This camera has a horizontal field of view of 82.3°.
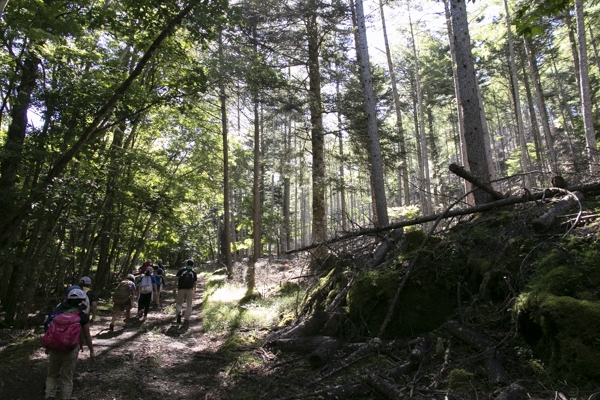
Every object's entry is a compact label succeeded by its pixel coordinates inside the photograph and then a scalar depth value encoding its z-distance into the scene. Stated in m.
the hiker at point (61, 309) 5.12
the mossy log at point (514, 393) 3.10
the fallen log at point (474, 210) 5.63
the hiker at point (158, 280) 14.02
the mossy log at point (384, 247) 7.18
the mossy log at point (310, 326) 6.35
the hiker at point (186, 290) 10.76
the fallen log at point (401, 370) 4.33
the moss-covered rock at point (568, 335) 3.14
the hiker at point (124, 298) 10.39
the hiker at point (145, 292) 11.45
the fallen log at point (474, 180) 6.02
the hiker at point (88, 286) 8.11
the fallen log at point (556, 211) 4.68
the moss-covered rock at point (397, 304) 5.43
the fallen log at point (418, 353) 4.43
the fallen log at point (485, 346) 3.60
